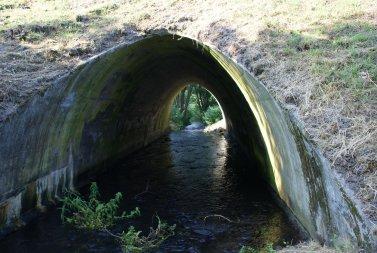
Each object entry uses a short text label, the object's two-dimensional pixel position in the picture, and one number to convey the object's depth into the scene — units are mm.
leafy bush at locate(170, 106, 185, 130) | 30053
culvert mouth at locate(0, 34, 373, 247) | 6299
